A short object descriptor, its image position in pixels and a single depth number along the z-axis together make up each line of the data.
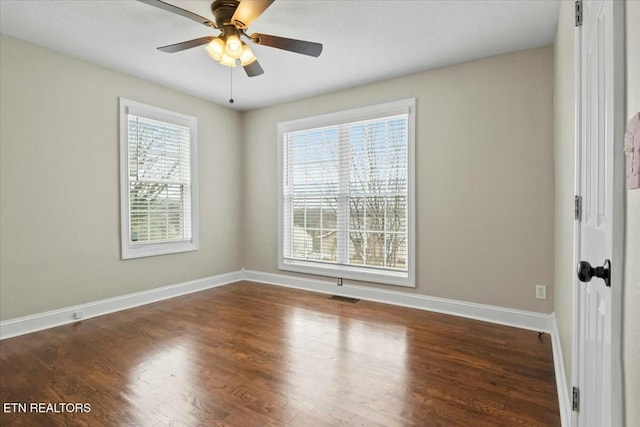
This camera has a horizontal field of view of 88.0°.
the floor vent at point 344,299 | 4.14
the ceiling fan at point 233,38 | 2.18
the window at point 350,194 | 3.96
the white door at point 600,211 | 0.77
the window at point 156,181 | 3.88
